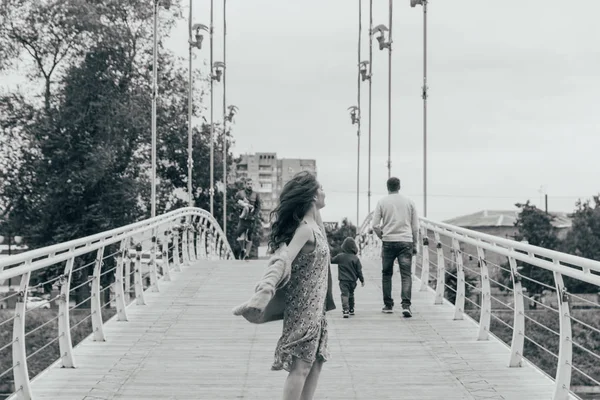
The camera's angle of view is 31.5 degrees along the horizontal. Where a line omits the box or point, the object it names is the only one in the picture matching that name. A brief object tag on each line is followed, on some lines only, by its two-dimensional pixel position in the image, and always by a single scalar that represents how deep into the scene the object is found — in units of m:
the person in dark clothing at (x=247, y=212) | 21.44
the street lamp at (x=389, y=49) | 25.67
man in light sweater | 12.11
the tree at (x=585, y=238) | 68.06
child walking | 12.12
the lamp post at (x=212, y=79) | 33.47
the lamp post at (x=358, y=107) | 35.56
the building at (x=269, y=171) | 165.00
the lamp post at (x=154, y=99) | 21.06
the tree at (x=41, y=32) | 36.44
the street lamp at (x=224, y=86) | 39.33
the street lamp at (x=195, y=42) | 27.69
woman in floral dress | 5.83
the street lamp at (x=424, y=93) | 20.59
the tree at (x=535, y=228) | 68.17
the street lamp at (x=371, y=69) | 33.53
